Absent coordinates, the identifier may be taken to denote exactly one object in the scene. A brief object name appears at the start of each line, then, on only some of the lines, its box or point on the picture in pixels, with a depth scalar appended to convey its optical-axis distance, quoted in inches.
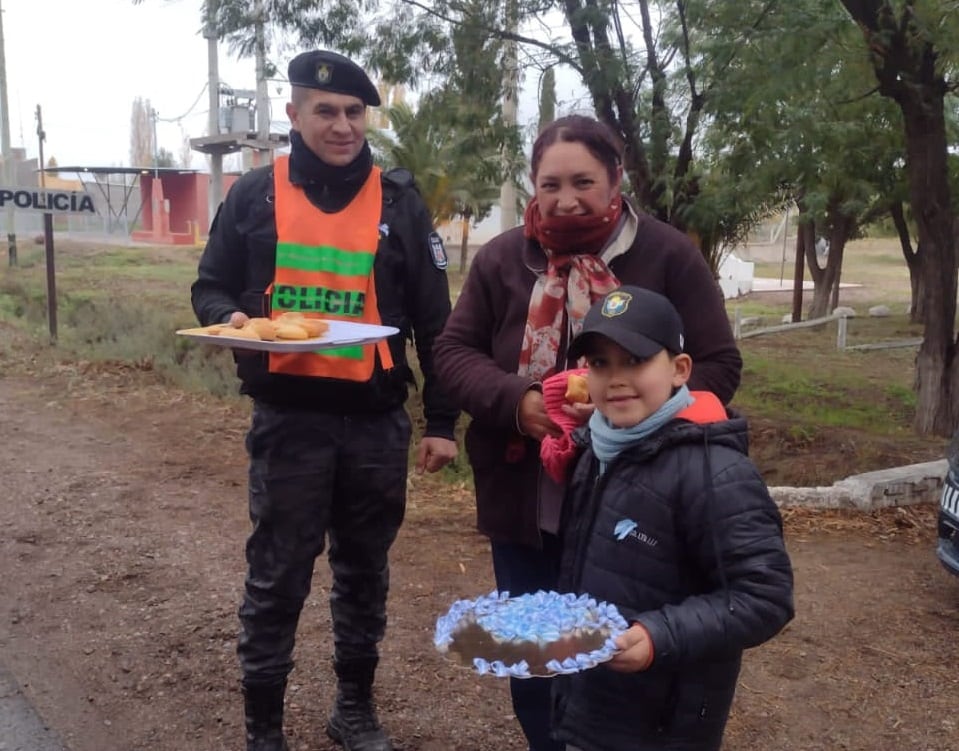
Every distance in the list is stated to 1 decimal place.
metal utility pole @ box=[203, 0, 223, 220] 969.5
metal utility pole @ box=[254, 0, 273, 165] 888.7
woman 91.5
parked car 173.8
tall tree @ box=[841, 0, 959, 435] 266.7
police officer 112.0
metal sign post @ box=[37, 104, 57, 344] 536.1
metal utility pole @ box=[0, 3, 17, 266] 1185.4
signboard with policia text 539.8
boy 71.4
